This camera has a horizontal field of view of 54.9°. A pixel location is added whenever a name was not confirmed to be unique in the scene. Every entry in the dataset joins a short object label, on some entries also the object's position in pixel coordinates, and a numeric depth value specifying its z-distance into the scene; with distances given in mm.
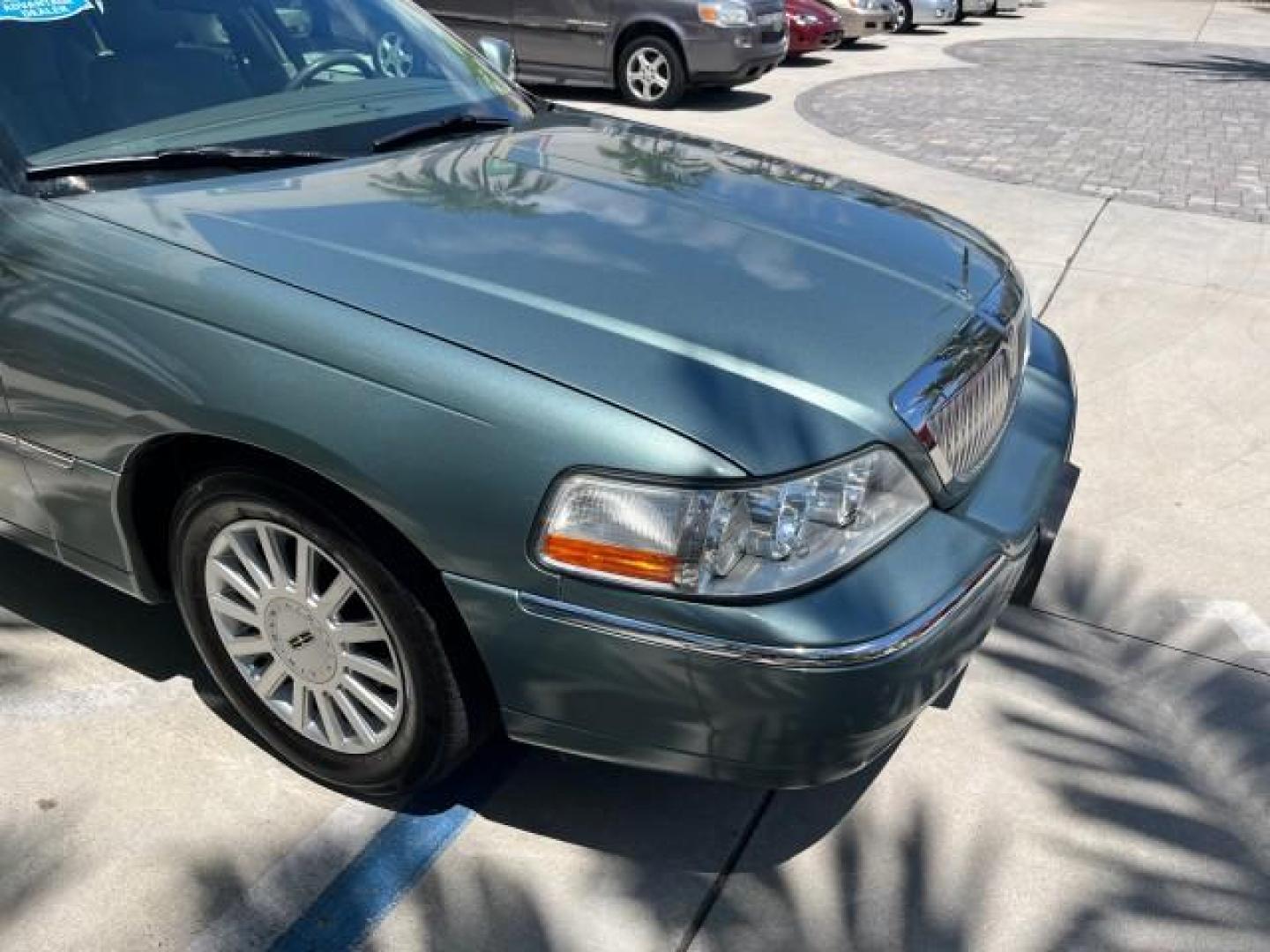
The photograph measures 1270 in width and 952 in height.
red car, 14359
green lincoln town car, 2074
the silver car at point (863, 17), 16125
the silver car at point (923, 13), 19672
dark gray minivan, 11250
